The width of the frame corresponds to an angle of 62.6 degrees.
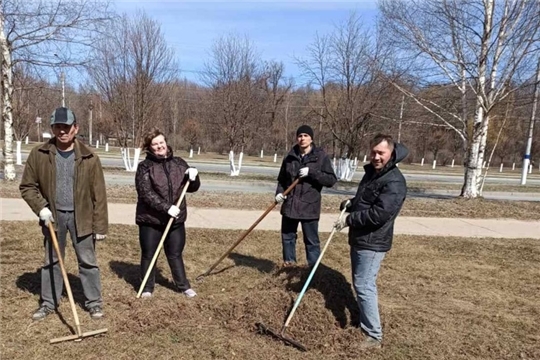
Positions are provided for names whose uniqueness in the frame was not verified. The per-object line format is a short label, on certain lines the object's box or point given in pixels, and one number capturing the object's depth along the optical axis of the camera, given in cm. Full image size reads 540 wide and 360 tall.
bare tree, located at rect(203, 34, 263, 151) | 2059
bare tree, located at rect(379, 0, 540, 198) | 1161
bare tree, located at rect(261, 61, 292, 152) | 4319
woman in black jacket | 454
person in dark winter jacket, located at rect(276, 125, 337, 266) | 520
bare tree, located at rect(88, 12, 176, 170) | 1773
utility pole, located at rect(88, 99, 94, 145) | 4062
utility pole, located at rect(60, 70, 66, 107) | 1314
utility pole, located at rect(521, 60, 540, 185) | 1216
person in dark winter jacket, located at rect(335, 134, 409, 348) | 367
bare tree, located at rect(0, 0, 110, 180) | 1154
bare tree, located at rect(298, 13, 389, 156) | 1853
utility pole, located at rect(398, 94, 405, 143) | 1473
